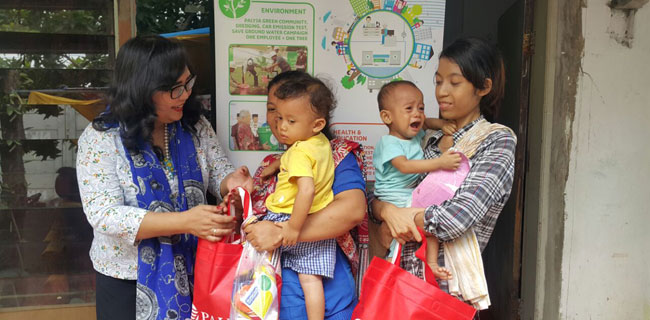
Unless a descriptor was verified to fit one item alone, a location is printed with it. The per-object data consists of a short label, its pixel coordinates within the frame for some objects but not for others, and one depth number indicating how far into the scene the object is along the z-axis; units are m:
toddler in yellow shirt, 1.99
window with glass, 3.04
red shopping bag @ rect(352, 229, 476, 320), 1.71
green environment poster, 2.70
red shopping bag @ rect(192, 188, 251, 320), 1.94
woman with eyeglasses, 1.92
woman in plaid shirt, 1.82
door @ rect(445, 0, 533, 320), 2.94
